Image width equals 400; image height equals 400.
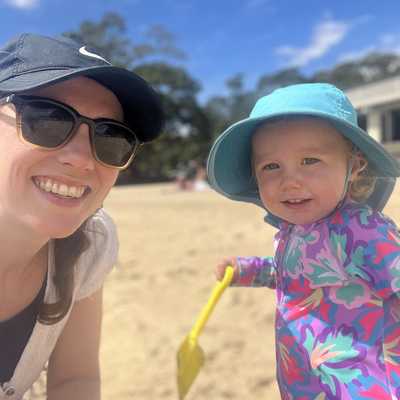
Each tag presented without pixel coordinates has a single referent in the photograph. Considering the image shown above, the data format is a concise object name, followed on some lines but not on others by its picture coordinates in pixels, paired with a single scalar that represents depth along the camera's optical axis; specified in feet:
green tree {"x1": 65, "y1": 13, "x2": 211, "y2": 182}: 101.35
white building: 66.03
